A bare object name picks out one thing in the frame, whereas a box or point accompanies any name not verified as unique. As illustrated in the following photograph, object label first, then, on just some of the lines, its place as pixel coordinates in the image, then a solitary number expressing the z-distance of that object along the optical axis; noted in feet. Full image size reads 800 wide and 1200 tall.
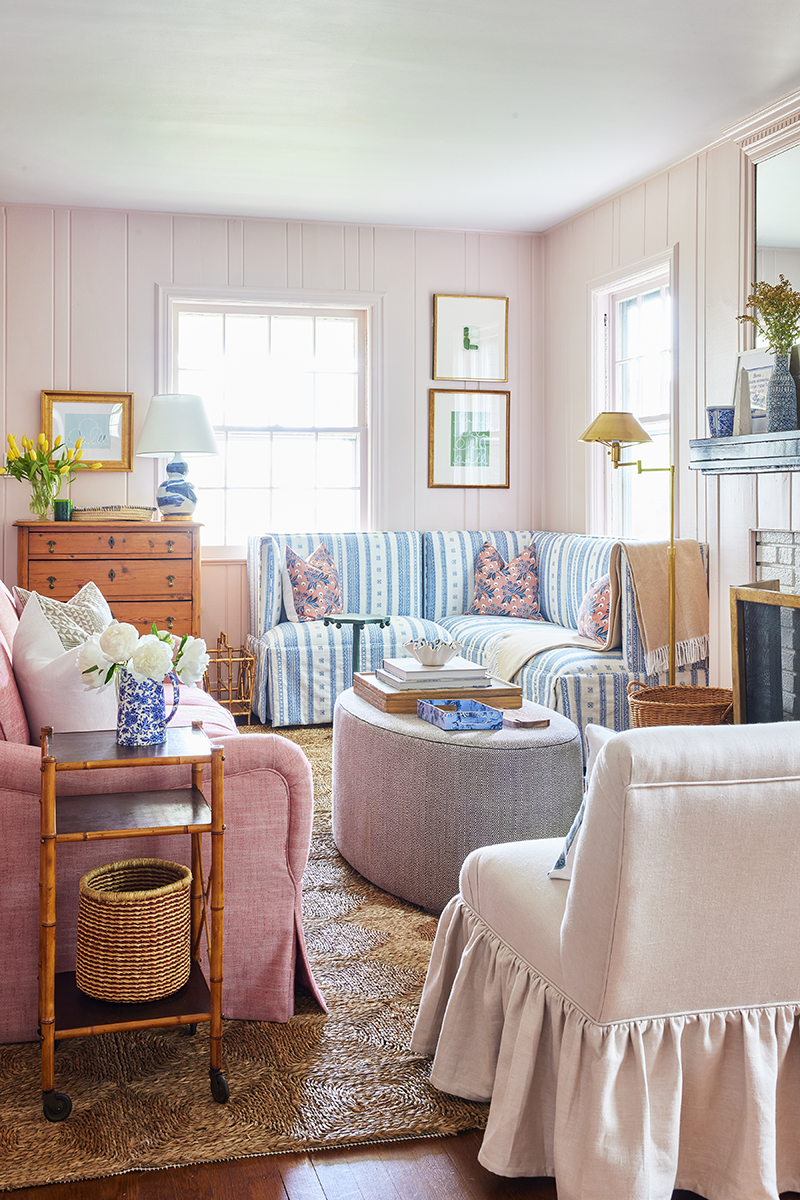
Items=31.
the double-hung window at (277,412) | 20.54
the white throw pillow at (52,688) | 7.55
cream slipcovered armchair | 4.92
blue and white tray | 9.60
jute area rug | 6.00
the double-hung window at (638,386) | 17.74
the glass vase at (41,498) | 18.04
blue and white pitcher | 6.89
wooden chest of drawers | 17.65
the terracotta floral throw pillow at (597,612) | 15.74
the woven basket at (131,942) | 6.59
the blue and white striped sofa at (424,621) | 14.73
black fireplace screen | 10.60
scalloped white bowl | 10.89
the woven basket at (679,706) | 13.01
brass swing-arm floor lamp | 15.55
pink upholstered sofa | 7.23
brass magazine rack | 18.95
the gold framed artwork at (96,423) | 19.51
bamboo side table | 6.20
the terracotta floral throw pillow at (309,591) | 18.81
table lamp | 18.26
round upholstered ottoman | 9.19
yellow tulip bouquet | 17.92
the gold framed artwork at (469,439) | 21.40
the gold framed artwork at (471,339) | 21.26
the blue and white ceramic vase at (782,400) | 13.08
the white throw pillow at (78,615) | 8.84
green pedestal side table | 15.85
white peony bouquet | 6.93
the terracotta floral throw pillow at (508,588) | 20.10
